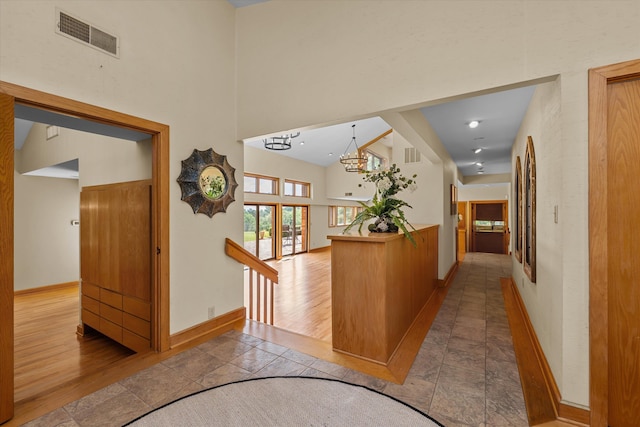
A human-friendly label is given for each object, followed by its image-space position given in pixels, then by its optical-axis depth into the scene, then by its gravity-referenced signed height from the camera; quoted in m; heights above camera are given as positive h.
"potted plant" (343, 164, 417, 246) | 2.76 +0.04
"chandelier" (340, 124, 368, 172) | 7.08 +1.34
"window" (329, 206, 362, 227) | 12.92 -0.09
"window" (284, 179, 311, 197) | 10.03 +0.92
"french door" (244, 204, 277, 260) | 8.78 -0.56
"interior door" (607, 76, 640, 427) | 1.56 -0.23
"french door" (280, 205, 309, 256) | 10.21 -0.64
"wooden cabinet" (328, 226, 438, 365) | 2.32 -0.71
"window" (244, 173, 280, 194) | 8.47 +0.92
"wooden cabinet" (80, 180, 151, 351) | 2.80 -0.54
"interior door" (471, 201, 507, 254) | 10.32 -0.55
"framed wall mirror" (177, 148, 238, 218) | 2.68 +0.31
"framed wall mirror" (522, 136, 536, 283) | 2.81 +0.00
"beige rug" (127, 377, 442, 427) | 1.68 -1.25
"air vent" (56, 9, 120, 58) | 1.94 +1.32
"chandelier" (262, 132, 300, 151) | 7.52 +1.95
